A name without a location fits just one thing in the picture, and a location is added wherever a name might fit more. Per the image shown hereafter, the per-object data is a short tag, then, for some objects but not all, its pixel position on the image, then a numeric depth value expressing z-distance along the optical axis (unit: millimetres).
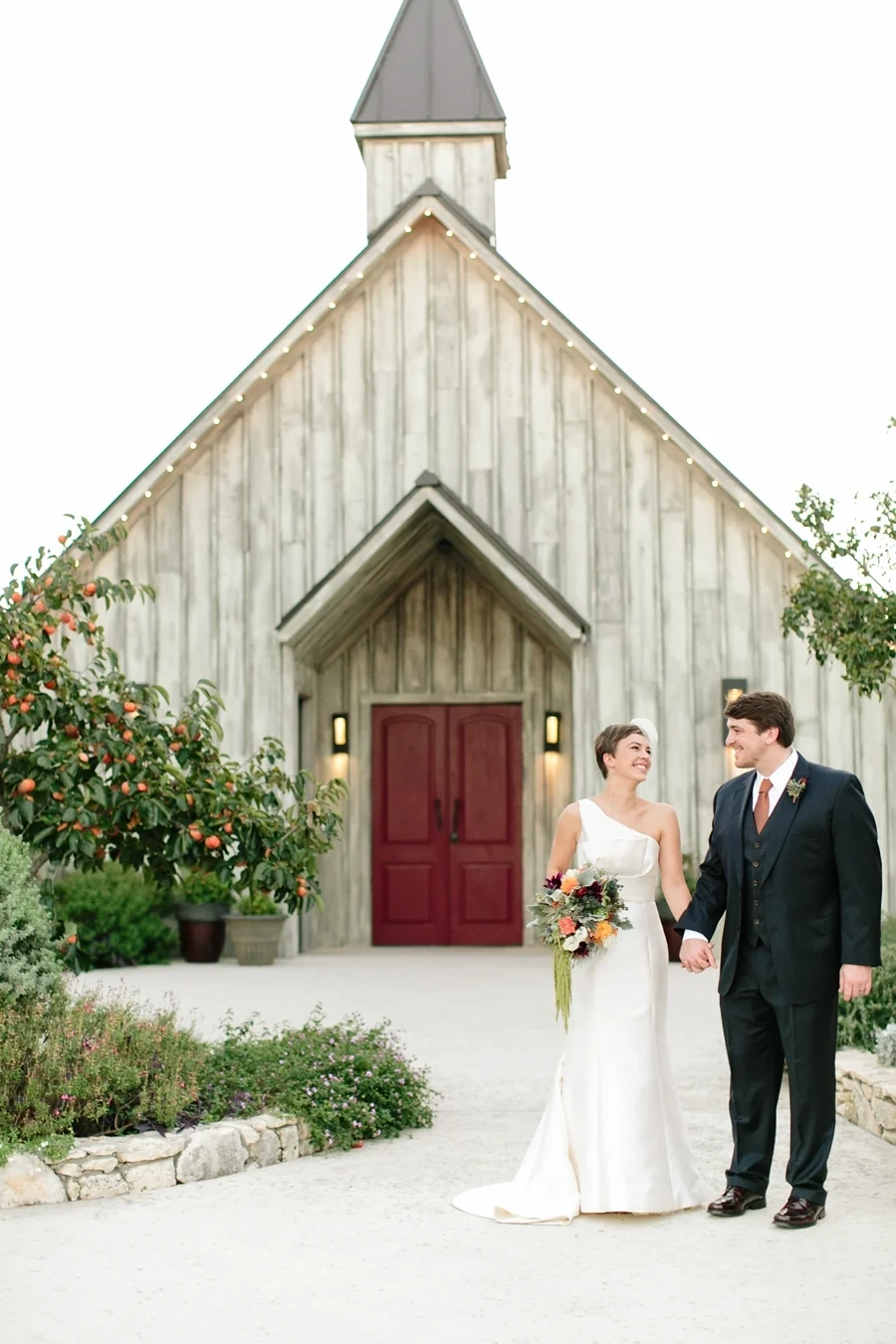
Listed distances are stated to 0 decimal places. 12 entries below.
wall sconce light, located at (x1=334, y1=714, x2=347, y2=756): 16984
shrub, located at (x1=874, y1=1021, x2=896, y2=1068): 7988
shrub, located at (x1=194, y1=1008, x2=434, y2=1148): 7379
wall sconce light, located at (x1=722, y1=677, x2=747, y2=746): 15234
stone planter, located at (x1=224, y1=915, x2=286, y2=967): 14953
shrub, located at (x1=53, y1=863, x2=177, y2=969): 14625
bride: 6137
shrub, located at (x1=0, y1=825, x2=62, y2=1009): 7305
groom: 5918
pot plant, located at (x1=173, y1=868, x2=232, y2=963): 15180
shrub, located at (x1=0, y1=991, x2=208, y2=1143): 6781
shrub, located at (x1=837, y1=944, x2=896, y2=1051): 8703
